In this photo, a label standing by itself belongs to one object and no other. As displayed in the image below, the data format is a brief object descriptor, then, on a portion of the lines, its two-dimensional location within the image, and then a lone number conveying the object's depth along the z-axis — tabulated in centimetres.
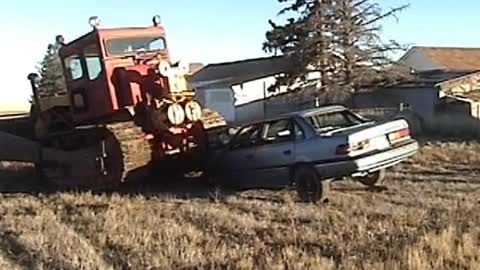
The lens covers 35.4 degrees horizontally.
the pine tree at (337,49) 3453
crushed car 1216
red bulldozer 1383
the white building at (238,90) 4341
